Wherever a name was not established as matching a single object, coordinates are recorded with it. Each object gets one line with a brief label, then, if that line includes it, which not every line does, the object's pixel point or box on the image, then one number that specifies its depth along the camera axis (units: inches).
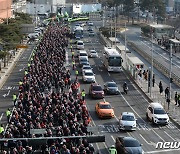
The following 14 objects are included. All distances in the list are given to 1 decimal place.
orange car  1599.4
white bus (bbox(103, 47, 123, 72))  2440.9
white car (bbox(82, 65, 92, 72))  2303.2
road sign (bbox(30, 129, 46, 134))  986.7
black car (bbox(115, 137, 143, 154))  1153.4
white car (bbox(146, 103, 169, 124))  1523.1
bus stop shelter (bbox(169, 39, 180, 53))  3293.8
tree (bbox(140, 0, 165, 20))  5551.2
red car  1888.5
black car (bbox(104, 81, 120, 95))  1980.8
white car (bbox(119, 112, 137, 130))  1443.2
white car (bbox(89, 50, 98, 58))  3046.3
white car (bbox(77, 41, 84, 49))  3398.1
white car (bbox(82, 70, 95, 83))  2197.0
